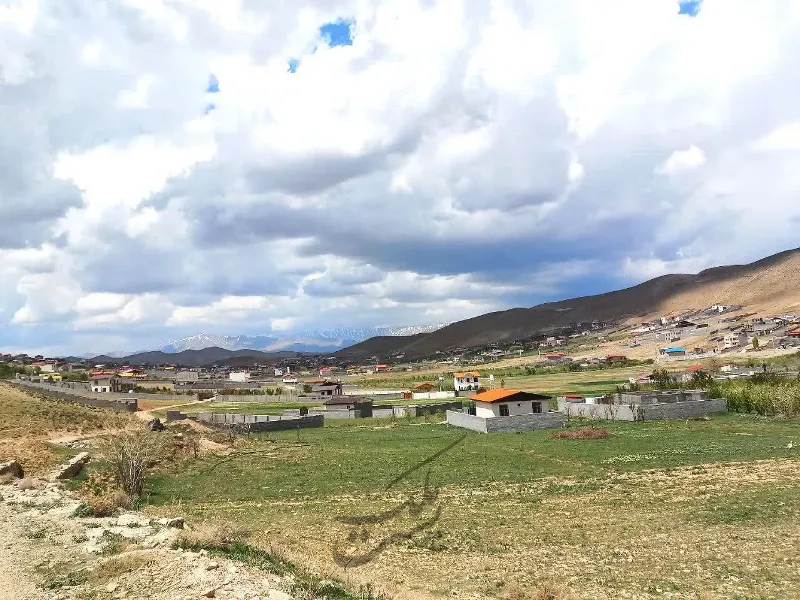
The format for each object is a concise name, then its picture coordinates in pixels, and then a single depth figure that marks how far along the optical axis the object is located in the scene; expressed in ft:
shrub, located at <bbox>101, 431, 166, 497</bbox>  88.71
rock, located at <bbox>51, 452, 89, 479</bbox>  97.71
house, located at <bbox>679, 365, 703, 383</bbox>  256.34
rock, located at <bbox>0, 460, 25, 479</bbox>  90.38
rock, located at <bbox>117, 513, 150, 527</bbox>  61.67
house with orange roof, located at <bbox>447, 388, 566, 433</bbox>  164.25
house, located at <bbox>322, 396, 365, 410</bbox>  238.27
